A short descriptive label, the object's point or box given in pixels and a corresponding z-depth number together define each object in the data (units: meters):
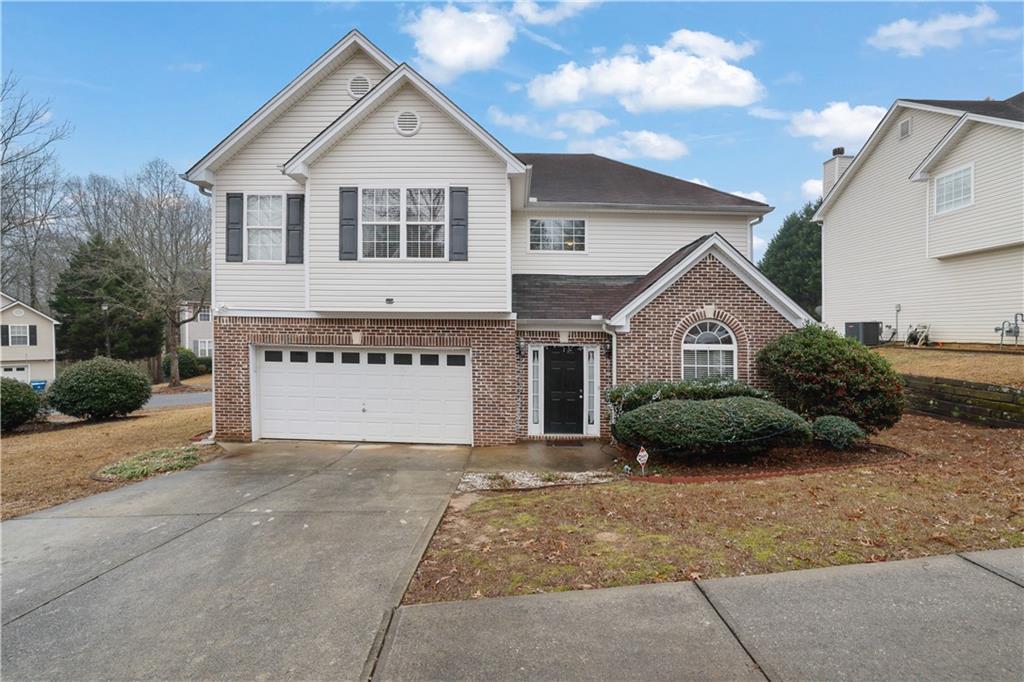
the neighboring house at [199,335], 44.59
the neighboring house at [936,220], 15.05
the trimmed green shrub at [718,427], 8.20
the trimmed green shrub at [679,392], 9.79
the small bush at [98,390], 15.21
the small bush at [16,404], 14.27
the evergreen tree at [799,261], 39.72
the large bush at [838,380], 9.09
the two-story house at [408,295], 10.73
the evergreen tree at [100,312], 32.94
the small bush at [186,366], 36.78
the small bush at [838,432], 8.62
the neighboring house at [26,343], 32.17
